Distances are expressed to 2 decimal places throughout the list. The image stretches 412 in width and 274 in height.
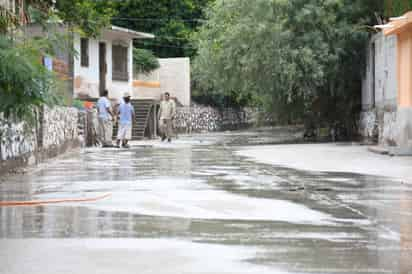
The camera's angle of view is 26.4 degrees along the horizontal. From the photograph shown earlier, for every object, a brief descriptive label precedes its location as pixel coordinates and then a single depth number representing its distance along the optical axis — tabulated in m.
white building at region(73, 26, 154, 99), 41.72
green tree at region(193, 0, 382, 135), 30.56
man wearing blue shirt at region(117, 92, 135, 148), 29.70
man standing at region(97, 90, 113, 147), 29.34
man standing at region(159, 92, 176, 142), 35.09
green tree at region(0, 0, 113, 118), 11.76
